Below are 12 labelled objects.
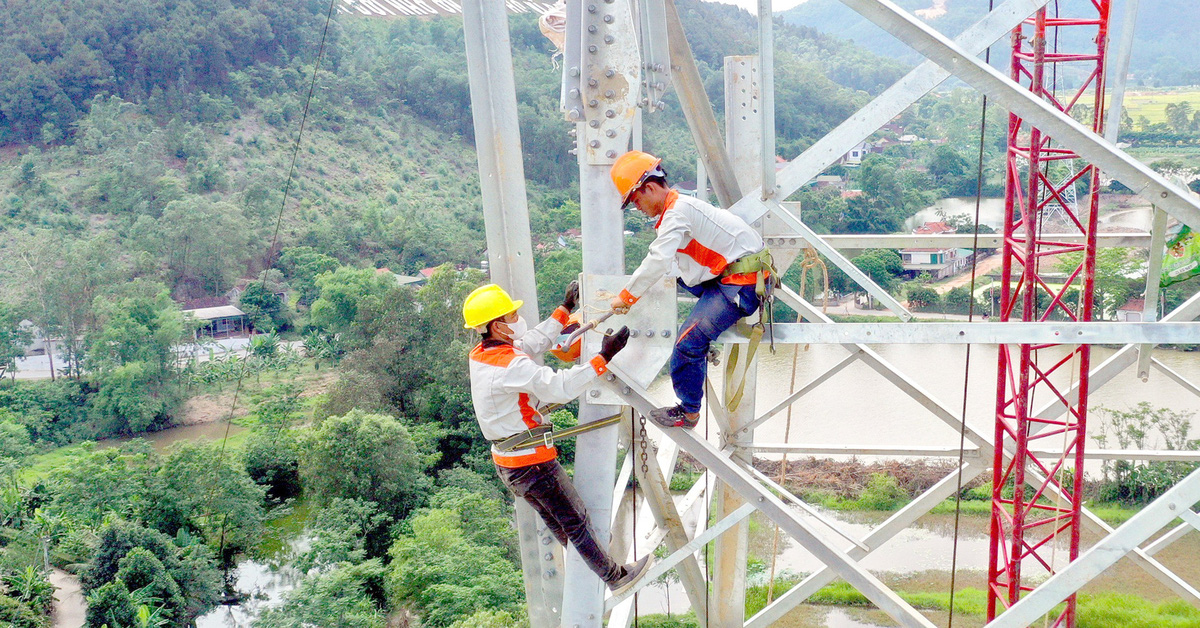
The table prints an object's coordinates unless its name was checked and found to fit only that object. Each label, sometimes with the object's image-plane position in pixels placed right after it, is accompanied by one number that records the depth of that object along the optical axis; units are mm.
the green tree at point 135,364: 32938
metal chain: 5230
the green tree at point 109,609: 18453
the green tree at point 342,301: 37781
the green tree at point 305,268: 42312
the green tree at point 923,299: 38844
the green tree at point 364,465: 22891
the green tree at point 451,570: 17875
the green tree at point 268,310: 40281
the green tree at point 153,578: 19359
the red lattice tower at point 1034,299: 6617
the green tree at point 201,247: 44312
